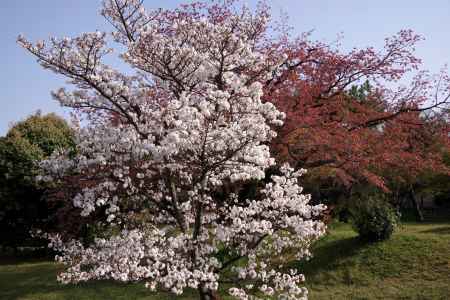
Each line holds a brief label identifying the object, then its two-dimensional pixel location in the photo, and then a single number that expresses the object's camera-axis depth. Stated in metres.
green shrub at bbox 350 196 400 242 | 14.30
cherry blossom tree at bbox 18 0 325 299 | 6.80
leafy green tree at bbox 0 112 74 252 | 17.80
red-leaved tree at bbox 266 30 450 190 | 11.03
